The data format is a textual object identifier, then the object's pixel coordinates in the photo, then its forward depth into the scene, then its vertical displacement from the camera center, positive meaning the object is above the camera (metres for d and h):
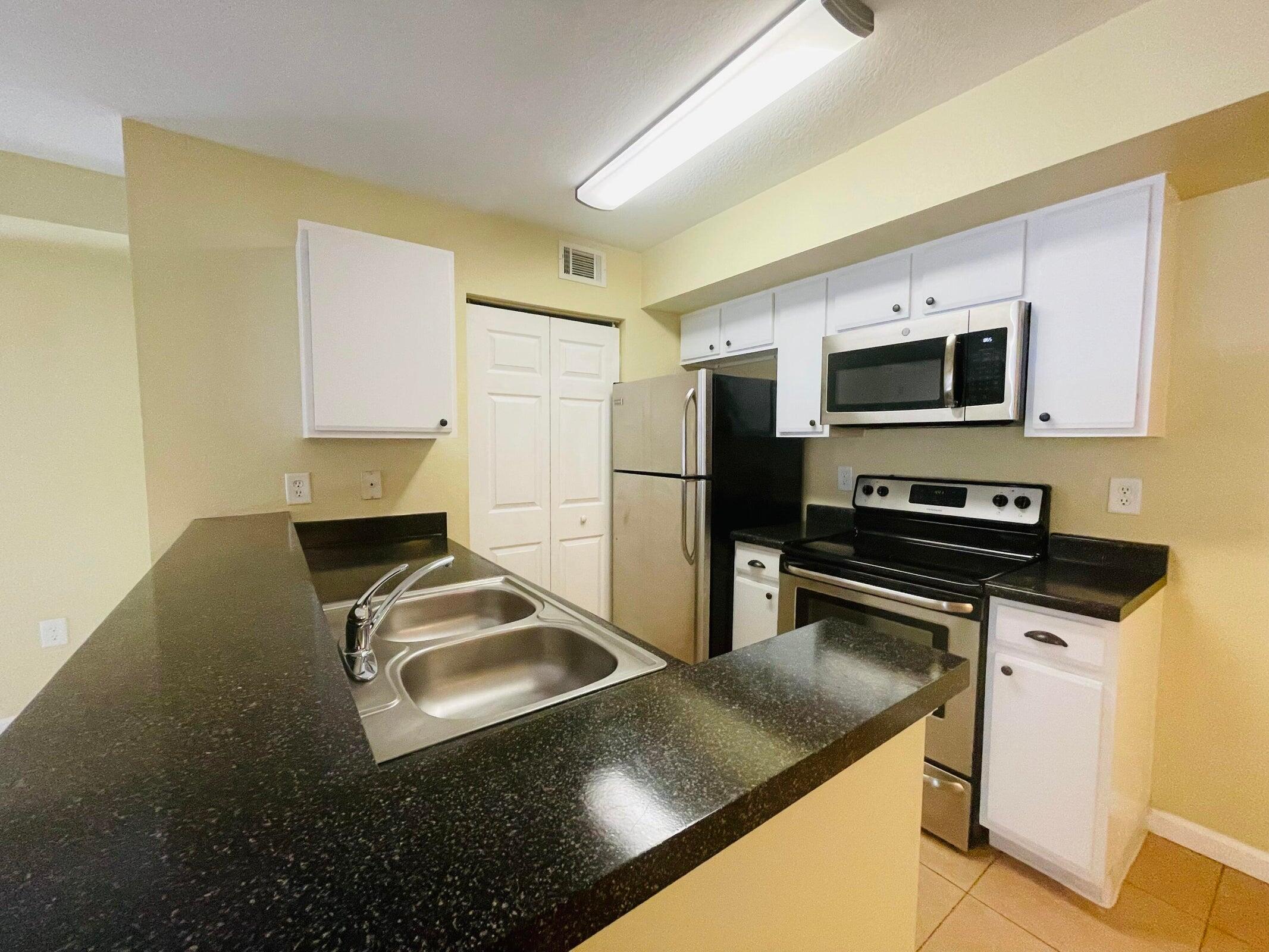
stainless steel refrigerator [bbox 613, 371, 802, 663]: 2.42 -0.23
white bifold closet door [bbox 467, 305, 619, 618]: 2.58 -0.02
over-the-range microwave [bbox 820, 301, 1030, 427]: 1.72 +0.28
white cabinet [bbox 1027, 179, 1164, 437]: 1.51 +0.41
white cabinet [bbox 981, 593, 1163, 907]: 1.43 -0.87
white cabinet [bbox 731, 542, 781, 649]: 2.29 -0.70
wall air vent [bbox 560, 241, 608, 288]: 2.71 +0.96
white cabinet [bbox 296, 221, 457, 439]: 1.87 +0.41
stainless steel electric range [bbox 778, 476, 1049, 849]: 1.66 -0.46
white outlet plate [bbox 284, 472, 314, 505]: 2.08 -0.19
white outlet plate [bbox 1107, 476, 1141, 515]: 1.74 -0.17
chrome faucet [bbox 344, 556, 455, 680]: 1.03 -0.40
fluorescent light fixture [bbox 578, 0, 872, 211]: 1.27 +1.03
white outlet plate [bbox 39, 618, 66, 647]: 2.31 -0.86
